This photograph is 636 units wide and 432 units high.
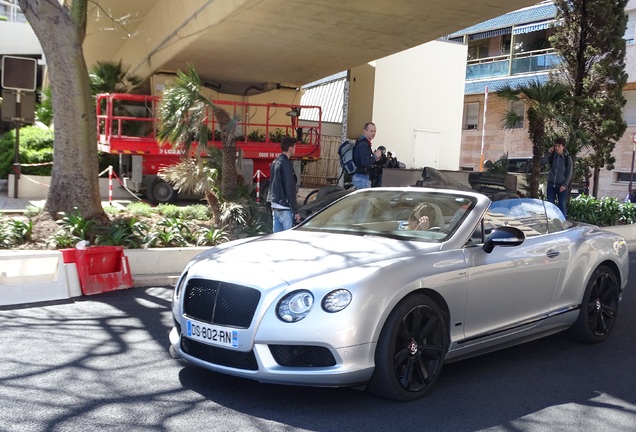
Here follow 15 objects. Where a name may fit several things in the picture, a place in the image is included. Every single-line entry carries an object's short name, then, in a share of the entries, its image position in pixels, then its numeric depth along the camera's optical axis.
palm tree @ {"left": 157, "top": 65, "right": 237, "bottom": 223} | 10.83
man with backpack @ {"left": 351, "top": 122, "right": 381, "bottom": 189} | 11.34
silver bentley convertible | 4.31
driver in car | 5.55
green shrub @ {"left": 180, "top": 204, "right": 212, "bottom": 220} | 11.36
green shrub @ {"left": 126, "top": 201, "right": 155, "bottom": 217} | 11.21
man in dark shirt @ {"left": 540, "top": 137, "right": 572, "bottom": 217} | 13.22
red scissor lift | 15.49
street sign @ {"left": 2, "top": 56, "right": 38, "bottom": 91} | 14.58
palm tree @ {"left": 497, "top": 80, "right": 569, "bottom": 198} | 14.01
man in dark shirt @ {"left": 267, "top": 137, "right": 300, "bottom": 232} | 8.86
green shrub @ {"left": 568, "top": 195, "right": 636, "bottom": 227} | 15.25
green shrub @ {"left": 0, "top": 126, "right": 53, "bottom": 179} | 17.84
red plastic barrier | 7.94
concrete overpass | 12.73
